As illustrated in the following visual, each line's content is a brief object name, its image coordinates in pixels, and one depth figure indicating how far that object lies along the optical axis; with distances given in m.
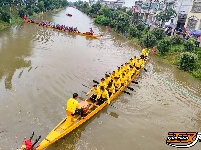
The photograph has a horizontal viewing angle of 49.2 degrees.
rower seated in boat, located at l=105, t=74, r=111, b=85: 12.47
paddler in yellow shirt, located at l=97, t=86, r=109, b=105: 11.62
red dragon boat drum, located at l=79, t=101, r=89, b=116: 10.26
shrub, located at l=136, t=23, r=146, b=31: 33.06
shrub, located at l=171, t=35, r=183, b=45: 25.29
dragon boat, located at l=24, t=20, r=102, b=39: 29.73
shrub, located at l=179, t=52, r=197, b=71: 19.11
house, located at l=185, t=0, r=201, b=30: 27.34
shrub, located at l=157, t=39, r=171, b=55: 22.80
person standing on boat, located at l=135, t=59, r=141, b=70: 17.71
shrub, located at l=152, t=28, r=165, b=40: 27.14
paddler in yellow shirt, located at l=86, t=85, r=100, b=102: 11.51
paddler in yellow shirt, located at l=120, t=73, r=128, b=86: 14.14
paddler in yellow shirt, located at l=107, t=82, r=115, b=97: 12.45
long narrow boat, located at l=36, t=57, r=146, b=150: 8.16
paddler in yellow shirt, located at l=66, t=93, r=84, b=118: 8.78
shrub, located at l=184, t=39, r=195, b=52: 21.58
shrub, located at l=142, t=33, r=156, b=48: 25.71
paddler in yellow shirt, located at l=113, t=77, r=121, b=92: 13.29
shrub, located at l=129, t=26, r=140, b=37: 30.88
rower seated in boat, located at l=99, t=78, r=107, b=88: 11.72
